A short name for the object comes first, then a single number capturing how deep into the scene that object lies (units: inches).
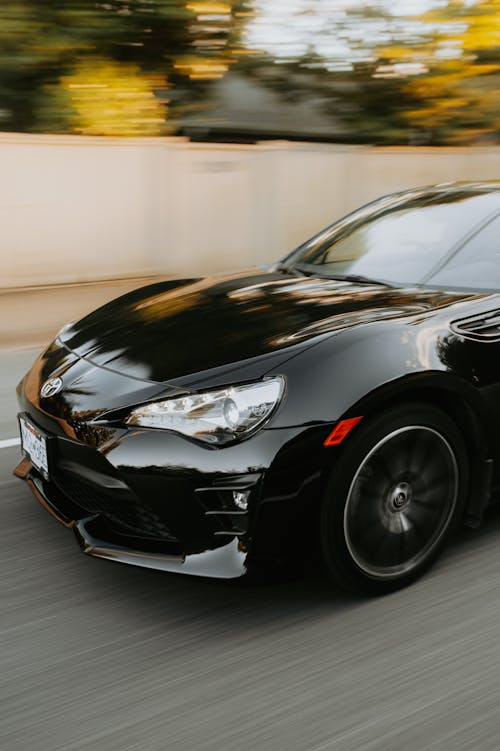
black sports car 103.3
